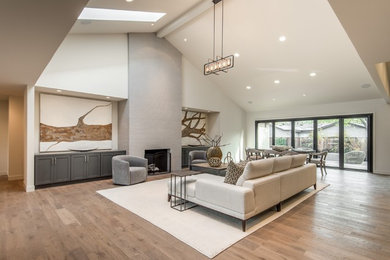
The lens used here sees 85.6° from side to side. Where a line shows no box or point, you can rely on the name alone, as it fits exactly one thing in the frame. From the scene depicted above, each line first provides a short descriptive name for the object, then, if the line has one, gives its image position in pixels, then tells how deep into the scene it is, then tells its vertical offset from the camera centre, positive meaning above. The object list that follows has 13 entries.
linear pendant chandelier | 4.55 +1.48
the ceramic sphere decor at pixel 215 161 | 5.10 -0.75
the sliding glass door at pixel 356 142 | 7.93 -0.48
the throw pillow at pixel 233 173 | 3.51 -0.71
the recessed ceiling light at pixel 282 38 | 5.87 +2.58
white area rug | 2.70 -1.41
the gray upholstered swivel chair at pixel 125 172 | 5.52 -1.12
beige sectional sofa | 3.02 -0.96
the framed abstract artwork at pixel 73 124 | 5.75 +0.22
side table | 3.85 -1.16
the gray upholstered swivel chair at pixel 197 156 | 7.51 -0.95
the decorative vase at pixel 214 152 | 5.25 -0.56
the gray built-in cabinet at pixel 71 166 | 5.21 -0.96
